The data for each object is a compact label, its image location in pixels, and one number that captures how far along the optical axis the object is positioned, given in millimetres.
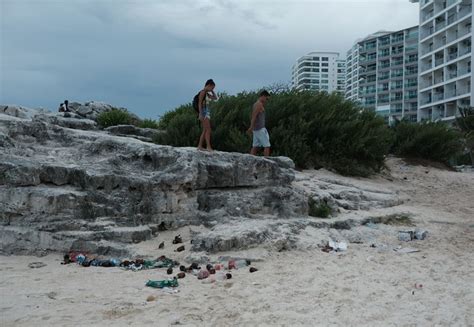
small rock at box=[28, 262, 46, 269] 6027
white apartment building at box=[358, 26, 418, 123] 74881
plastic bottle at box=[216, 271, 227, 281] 5616
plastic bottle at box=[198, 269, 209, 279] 5648
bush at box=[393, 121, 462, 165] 16562
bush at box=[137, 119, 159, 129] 18456
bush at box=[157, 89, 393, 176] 12180
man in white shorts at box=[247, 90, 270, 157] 9336
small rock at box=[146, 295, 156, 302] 4750
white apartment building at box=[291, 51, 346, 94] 110875
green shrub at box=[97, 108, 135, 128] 17484
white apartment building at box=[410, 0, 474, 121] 54156
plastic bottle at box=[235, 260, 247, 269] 6117
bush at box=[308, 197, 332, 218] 8539
